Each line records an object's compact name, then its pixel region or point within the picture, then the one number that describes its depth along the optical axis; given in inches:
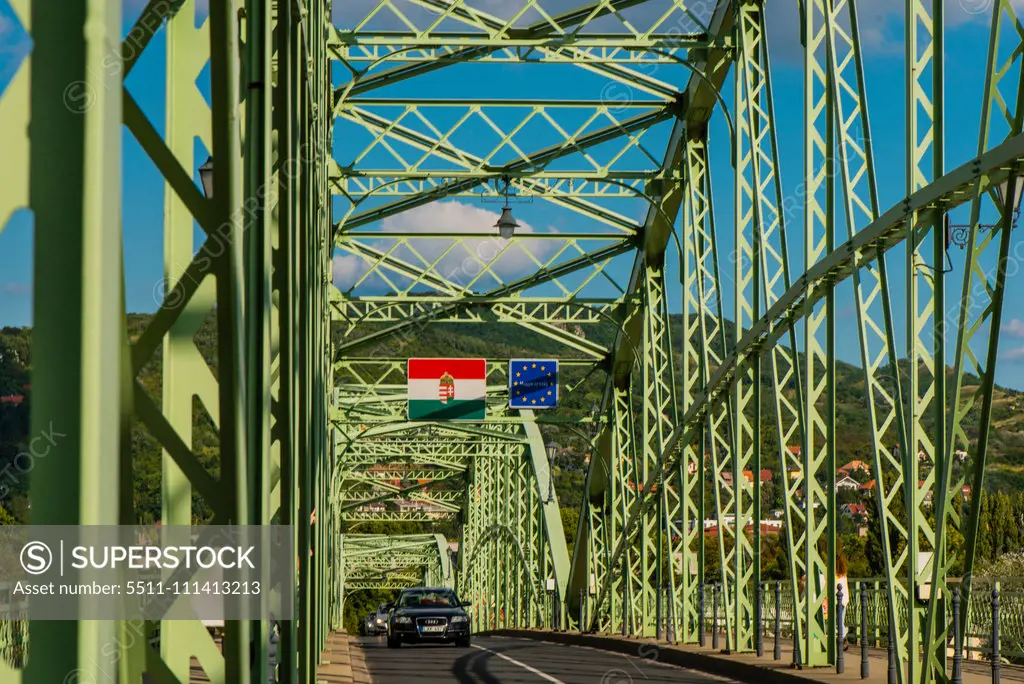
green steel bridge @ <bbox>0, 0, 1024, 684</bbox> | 123.1
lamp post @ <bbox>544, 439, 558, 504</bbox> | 1668.3
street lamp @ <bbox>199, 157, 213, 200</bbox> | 458.8
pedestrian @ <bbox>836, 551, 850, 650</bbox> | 893.1
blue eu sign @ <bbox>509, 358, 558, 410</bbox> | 1423.5
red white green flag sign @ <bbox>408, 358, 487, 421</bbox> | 1448.1
